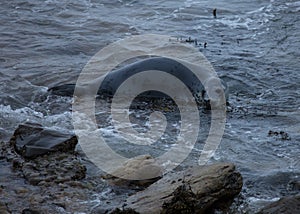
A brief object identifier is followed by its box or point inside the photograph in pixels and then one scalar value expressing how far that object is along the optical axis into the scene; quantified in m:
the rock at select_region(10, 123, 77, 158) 12.00
